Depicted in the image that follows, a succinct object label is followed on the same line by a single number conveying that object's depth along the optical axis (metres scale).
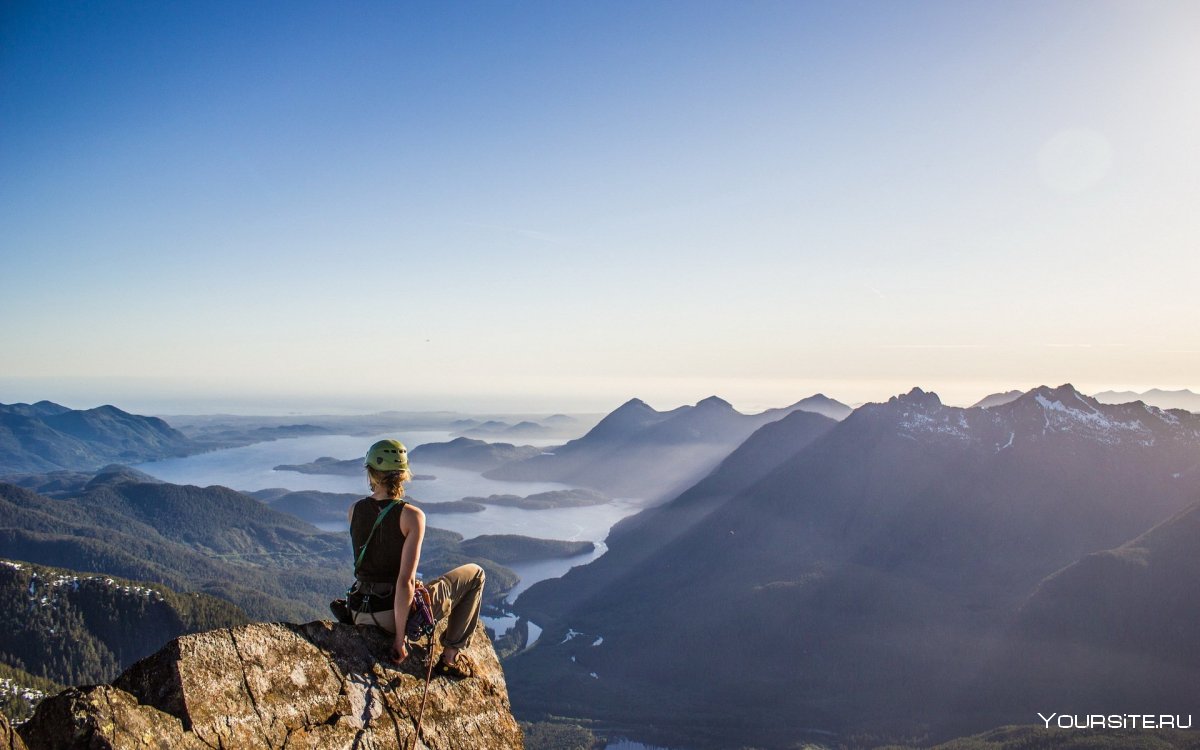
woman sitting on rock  9.80
